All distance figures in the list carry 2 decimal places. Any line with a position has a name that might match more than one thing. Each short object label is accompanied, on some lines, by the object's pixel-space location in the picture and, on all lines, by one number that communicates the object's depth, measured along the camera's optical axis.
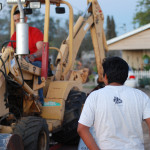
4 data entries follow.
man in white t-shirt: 3.67
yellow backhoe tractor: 6.27
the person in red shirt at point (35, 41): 8.22
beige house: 27.41
